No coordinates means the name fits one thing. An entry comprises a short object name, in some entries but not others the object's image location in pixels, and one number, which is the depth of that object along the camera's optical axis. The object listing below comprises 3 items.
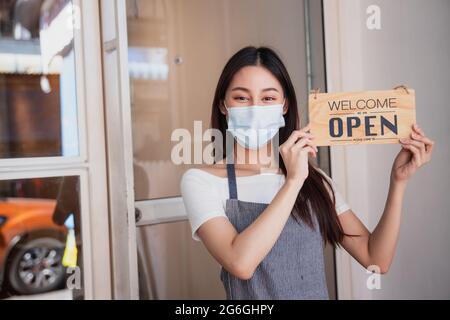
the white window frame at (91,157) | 1.81
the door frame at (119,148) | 1.75
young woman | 1.23
